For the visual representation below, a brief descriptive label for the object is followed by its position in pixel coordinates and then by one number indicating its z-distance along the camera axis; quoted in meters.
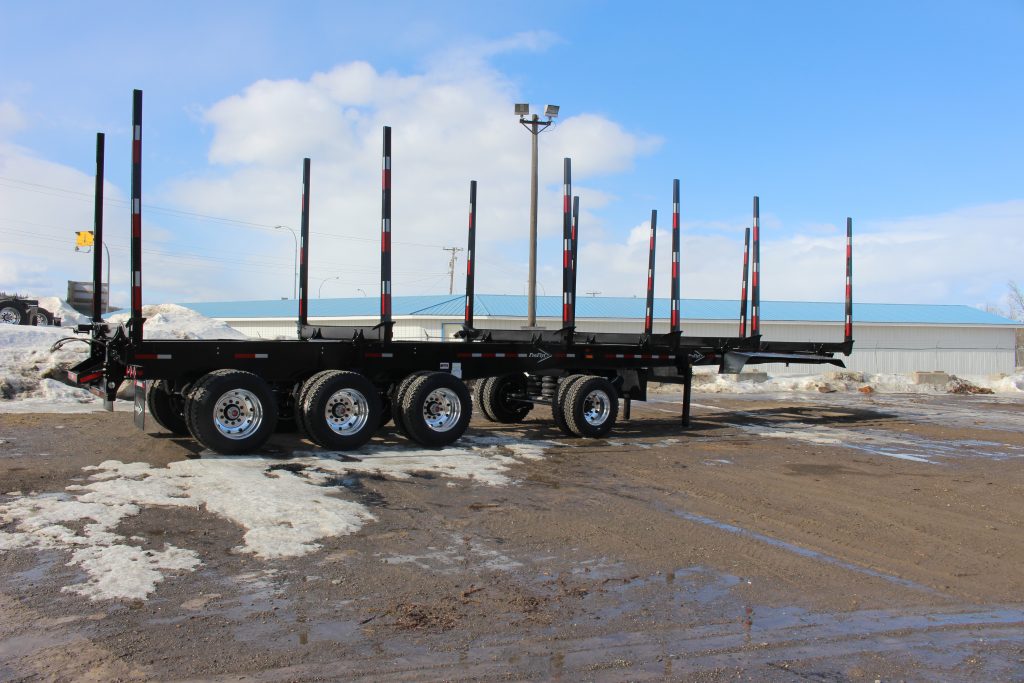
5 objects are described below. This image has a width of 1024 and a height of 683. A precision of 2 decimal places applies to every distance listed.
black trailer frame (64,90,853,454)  10.56
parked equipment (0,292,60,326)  26.92
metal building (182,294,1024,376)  43.06
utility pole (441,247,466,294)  78.56
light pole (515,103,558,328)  25.97
